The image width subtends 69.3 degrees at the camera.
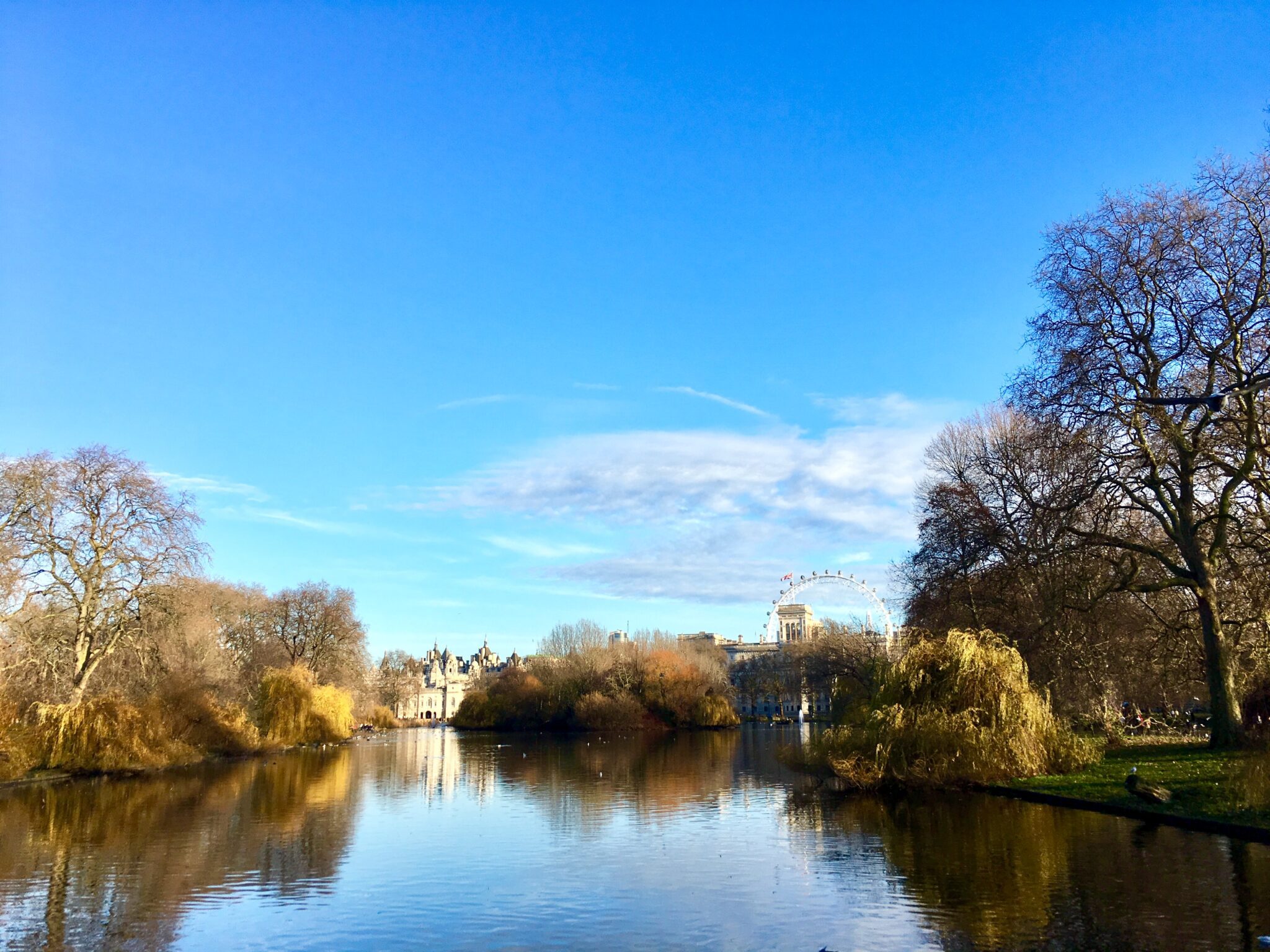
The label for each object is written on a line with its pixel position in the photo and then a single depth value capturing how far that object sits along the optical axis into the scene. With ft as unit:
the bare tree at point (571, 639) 367.66
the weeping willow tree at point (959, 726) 81.15
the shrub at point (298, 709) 183.21
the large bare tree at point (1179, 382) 85.40
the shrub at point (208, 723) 141.59
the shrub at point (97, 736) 112.37
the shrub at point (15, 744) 106.52
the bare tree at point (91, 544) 117.50
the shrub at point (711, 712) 294.25
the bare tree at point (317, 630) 223.71
